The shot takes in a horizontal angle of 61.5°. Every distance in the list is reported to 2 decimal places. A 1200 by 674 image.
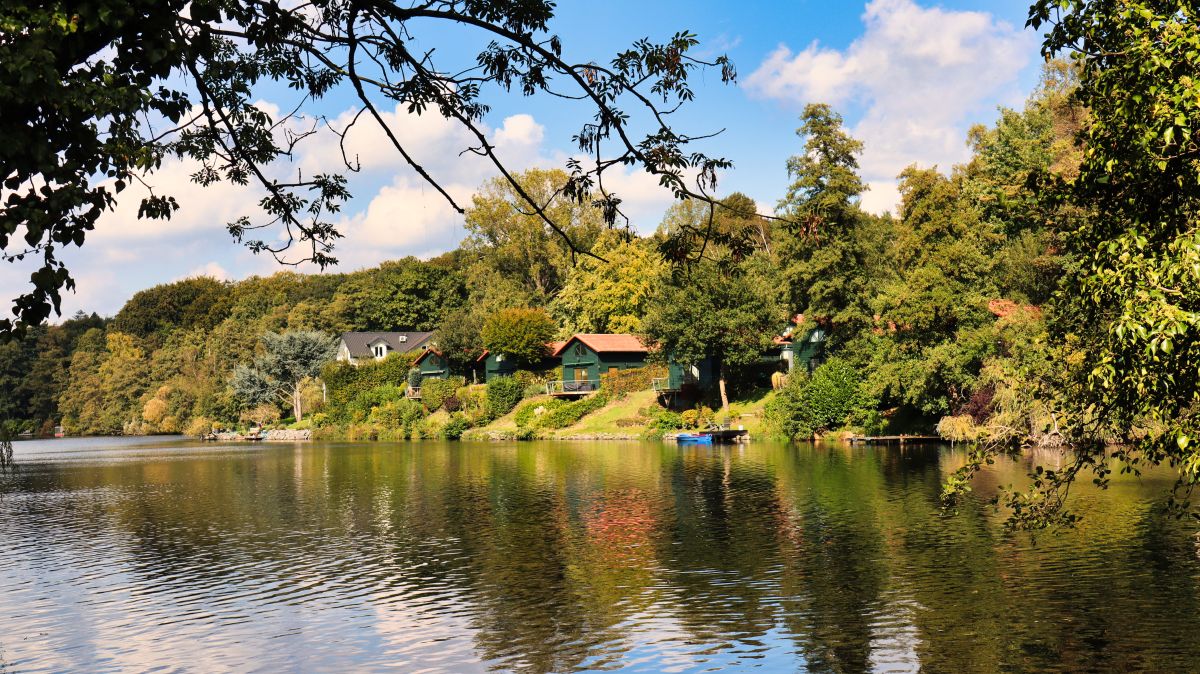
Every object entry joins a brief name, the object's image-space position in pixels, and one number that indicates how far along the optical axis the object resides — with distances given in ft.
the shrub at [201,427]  345.51
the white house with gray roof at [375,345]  361.10
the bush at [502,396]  265.75
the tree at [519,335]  278.67
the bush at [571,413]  250.98
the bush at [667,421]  227.40
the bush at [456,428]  261.24
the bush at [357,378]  309.01
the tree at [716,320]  217.15
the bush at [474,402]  266.57
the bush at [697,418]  224.94
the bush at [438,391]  280.72
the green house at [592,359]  262.88
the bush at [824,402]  192.65
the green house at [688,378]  239.91
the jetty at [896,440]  182.70
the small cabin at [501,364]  287.14
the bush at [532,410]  254.27
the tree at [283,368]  326.65
